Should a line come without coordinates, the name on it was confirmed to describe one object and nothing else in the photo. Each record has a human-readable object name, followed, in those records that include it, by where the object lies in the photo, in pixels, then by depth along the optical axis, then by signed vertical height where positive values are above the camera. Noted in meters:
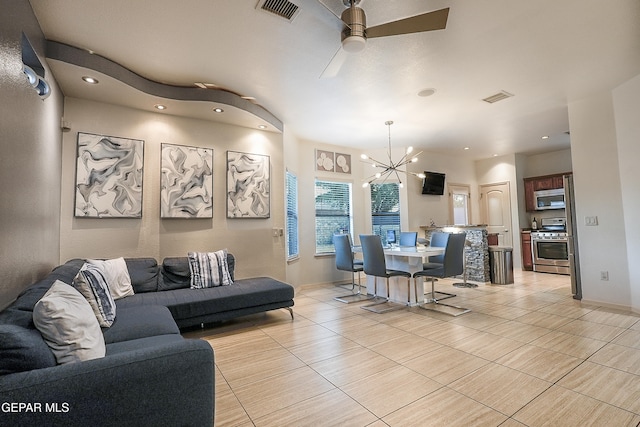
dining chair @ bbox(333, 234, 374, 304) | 4.80 -0.60
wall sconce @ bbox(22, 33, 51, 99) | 2.18 +1.34
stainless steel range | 6.36 -0.61
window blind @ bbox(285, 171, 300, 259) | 5.22 +0.26
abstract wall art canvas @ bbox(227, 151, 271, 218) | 4.29 +0.66
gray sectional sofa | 1.05 -0.59
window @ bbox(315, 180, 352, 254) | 6.05 +0.32
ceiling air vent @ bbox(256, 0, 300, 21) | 2.22 +1.73
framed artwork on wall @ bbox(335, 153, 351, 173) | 6.38 +1.41
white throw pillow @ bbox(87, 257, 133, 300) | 2.98 -0.46
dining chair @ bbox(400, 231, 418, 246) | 5.31 -0.27
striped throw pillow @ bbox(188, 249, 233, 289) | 3.61 -0.51
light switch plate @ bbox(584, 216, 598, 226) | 4.04 -0.01
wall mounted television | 6.88 +0.97
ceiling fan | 2.00 +1.40
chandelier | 6.48 +1.30
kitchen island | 5.70 -0.61
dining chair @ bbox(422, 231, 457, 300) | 4.76 -0.37
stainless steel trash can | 5.56 -0.83
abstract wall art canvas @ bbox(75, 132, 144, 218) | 3.37 +0.67
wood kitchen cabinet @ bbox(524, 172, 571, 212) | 6.93 +0.89
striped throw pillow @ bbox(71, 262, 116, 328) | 2.17 -0.46
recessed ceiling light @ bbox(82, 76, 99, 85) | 2.98 +1.59
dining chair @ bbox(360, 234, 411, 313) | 4.03 -0.58
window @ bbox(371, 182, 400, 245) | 6.74 +0.42
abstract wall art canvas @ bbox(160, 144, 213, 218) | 3.83 +0.66
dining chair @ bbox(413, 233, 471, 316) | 3.85 -0.55
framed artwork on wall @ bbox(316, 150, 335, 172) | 6.09 +1.41
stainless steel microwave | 6.84 +0.53
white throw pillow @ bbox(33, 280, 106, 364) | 1.37 -0.47
